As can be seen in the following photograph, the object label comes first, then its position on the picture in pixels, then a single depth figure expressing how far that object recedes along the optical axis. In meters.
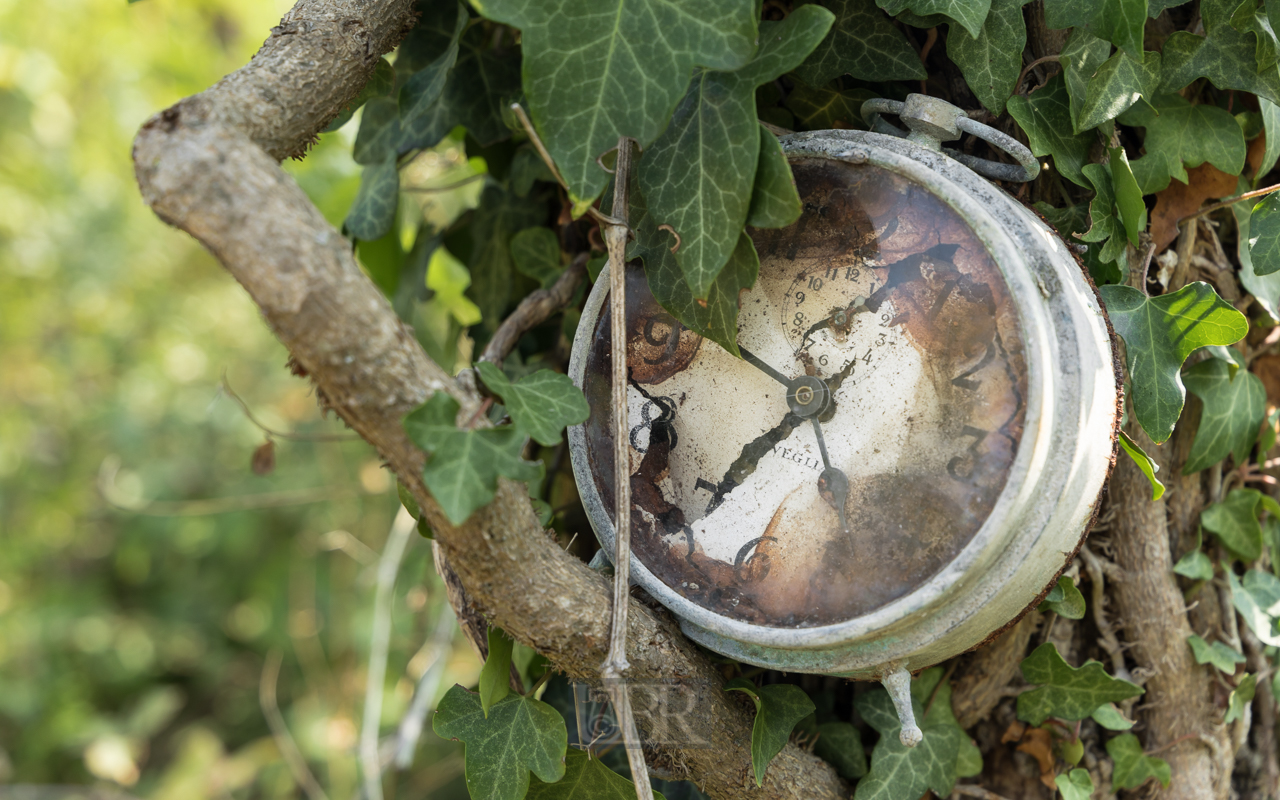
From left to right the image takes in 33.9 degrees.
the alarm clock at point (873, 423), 0.41
